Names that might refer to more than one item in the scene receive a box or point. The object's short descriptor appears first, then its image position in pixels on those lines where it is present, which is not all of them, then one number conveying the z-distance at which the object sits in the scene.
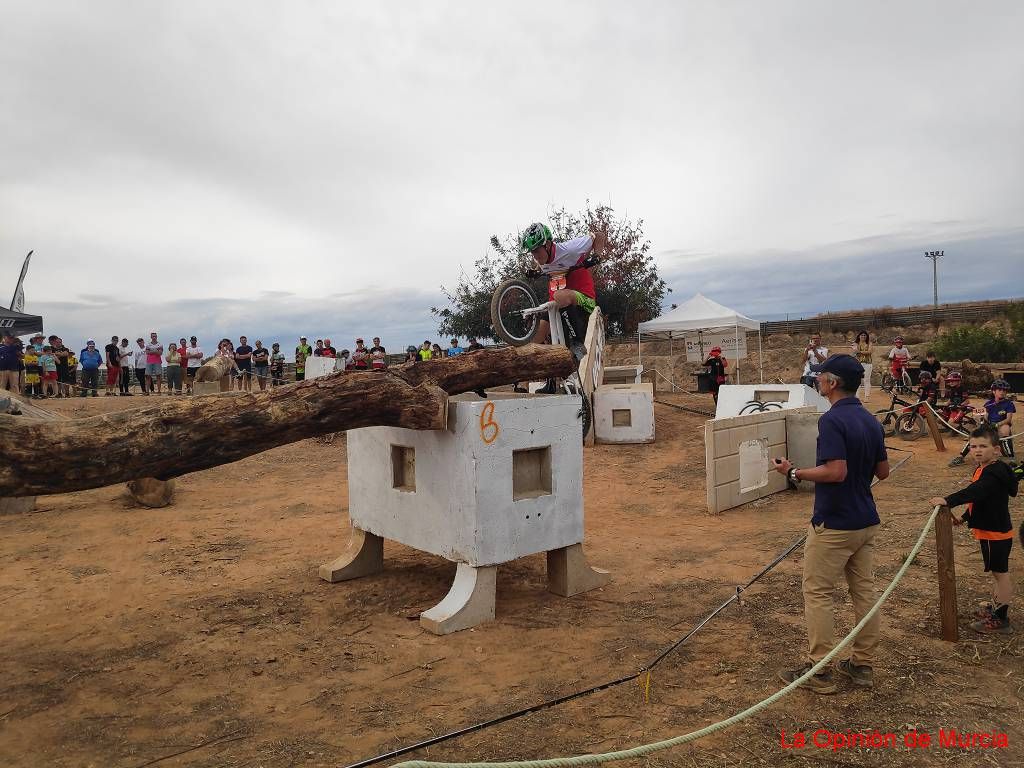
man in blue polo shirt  3.78
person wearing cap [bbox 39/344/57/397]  17.92
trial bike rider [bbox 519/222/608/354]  7.68
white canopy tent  19.22
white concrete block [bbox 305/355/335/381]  16.06
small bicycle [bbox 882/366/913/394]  14.07
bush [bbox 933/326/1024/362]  21.11
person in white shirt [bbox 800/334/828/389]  17.80
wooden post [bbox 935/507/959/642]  4.34
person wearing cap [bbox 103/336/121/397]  19.00
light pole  41.06
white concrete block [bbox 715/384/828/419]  11.59
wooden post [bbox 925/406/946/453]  11.41
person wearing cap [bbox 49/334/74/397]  18.31
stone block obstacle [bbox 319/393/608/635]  5.11
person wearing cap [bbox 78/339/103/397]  18.56
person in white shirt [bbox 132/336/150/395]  18.75
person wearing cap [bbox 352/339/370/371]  17.62
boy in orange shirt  4.43
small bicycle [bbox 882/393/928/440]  12.56
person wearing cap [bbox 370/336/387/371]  17.67
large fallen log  3.63
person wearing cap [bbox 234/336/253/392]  18.56
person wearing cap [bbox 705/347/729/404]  18.44
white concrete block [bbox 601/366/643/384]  19.11
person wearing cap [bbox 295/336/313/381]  20.03
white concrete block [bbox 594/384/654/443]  13.81
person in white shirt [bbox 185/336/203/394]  18.80
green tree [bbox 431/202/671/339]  28.98
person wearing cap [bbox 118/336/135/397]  18.88
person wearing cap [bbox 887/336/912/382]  15.94
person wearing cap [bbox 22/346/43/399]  17.50
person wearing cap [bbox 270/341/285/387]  20.44
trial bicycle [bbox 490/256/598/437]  7.04
